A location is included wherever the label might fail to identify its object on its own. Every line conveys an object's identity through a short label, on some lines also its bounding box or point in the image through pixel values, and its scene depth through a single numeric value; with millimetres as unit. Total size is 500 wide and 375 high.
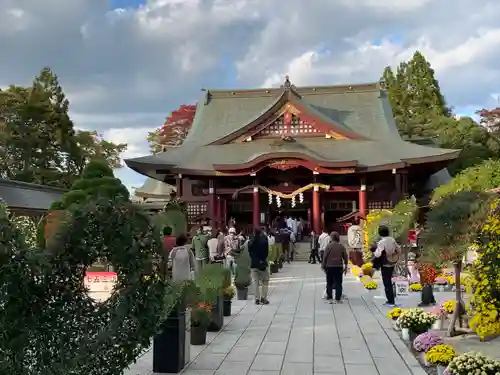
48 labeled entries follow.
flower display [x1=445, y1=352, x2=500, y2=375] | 5566
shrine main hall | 27391
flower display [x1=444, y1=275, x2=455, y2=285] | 14288
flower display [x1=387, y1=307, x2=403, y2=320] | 9538
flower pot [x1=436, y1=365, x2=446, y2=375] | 6399
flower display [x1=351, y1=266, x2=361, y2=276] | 18334
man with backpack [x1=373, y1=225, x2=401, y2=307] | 11836
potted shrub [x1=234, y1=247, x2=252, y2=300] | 13656
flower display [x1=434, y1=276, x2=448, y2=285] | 14438
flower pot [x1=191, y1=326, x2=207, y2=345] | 8492
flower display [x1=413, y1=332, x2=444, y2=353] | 7156
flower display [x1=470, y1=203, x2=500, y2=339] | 6762
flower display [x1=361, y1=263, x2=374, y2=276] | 16953
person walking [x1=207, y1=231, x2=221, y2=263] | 17484
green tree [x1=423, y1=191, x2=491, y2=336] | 7770
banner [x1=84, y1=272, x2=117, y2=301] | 12516
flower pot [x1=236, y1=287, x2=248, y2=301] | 13758
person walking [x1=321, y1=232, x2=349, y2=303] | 12508
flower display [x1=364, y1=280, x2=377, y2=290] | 14070
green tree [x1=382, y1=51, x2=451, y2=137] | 42878
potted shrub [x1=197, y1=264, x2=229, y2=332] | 9203
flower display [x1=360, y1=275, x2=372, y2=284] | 15716
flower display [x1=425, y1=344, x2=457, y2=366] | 6395
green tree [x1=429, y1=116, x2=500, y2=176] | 34500
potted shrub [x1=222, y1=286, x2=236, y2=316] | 10930
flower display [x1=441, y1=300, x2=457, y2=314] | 9508
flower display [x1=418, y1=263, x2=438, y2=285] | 12594
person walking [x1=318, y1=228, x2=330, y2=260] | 19366
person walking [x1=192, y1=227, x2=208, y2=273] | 16453
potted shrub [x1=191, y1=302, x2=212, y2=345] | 8359
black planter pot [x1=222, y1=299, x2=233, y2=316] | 11143
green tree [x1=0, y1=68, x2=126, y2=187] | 32719
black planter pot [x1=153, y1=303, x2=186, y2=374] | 6980
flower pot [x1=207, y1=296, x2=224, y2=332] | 9484
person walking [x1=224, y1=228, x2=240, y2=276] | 17125
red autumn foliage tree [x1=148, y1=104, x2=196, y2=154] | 47750
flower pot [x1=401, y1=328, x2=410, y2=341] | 8542
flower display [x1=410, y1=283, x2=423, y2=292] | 13742
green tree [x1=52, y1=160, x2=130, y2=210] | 14498
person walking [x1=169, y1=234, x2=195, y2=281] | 10445
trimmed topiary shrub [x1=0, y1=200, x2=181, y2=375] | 4465
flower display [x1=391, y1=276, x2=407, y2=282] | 12697
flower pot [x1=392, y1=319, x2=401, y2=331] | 9160
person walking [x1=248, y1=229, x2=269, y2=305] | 12430
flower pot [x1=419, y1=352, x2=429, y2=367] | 7158
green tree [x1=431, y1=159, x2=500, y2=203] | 16264
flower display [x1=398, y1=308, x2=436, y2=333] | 8281
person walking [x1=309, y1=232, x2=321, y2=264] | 23688
